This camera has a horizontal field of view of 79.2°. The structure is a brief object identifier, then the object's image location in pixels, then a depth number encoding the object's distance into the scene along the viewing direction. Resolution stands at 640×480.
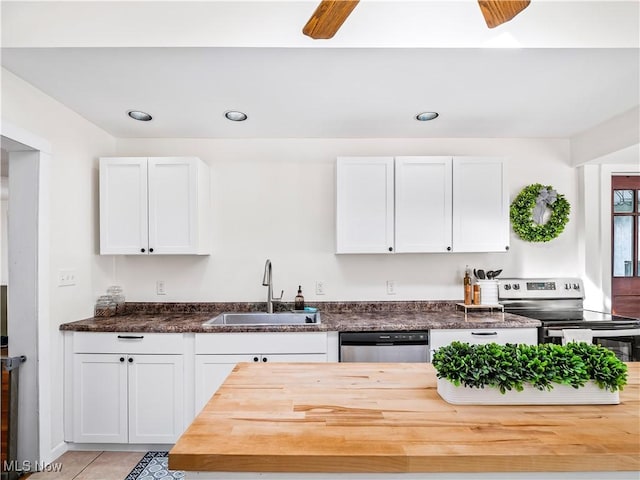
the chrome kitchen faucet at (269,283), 3.06
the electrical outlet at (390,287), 3.30
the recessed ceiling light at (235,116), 2.72
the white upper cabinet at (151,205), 2.94
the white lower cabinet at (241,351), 2.59
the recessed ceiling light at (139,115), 2.72
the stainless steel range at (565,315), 2.62
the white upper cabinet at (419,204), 2.98
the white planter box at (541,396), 1.17
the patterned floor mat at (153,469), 2.35
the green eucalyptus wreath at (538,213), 3.24
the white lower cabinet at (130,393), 2.60
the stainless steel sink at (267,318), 3.06
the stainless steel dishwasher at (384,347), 2.57
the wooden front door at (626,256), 3.44
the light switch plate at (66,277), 2.58
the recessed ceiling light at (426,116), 2.75
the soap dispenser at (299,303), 3.14
